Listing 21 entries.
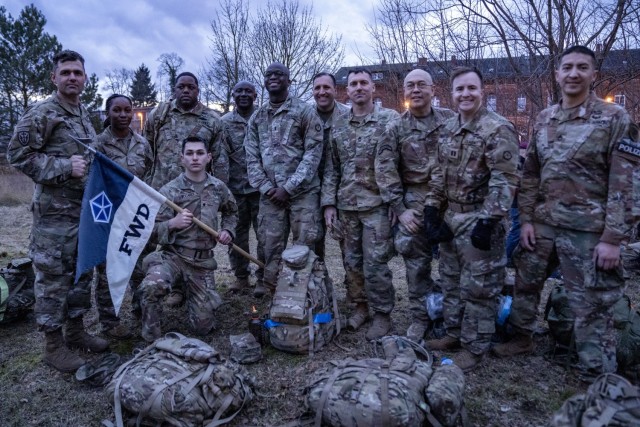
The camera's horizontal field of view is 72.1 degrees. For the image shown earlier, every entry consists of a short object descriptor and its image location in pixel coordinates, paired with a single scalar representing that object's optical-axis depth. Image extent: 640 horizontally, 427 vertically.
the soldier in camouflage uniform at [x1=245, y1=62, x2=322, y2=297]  5.07
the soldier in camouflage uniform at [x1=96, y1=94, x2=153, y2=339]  4.89
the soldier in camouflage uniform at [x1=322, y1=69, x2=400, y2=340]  4.64
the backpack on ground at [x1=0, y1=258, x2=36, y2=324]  5.05
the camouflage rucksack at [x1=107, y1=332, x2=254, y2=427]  3.02
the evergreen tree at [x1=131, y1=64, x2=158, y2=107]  47.91
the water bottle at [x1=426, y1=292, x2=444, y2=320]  4.62
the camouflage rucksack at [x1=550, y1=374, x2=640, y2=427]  2.25
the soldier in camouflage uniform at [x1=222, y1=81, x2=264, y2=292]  6.20
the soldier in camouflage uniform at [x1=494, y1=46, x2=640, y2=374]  3.40
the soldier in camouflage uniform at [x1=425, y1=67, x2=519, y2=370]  3.65
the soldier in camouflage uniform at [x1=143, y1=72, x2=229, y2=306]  5.59
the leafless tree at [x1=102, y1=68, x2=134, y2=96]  48.12
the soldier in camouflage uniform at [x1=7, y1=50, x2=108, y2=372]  3.93
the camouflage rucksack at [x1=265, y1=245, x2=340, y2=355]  4.30
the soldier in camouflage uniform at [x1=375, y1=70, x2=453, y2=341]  4.43
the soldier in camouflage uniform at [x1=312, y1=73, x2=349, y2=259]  5.18
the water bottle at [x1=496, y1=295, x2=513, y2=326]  4.32
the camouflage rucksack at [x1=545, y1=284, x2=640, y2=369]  3.72
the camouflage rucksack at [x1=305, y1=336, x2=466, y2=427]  2.76
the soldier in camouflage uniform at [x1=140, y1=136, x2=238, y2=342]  4.63
